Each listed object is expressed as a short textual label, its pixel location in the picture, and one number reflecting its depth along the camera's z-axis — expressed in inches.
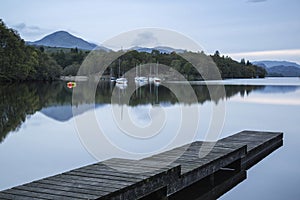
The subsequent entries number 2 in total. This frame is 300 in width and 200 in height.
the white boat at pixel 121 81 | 2239.4
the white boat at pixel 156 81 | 2150.6
